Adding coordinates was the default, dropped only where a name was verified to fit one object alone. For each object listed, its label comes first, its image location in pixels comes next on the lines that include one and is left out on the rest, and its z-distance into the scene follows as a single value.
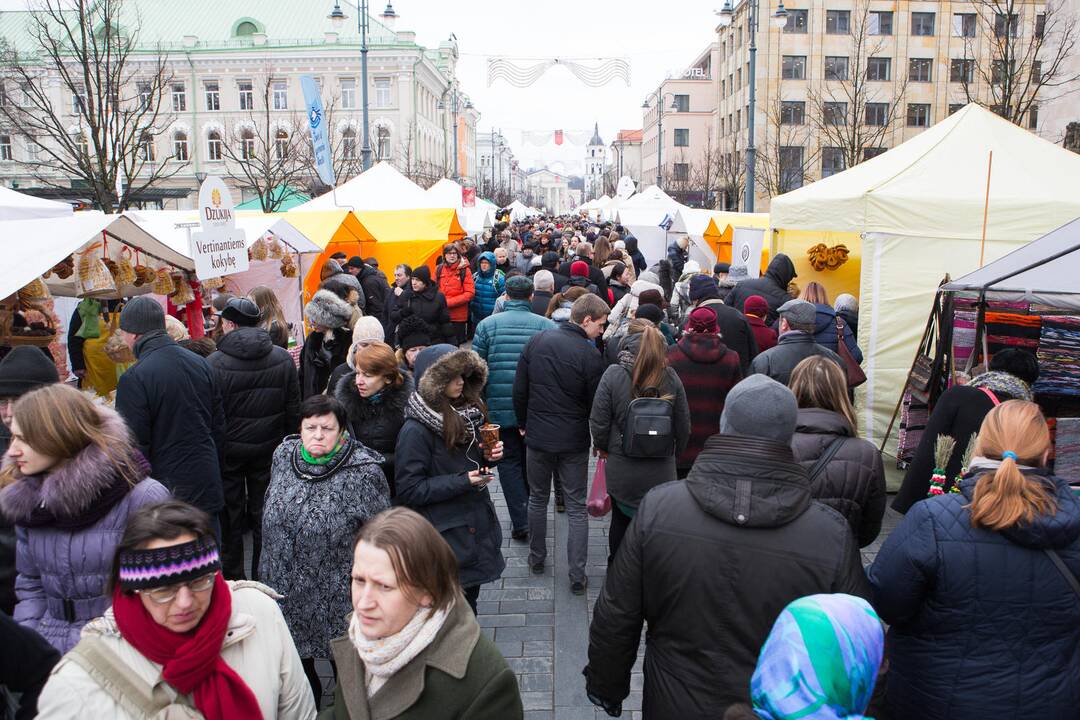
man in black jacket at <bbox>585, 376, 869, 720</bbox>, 2.55
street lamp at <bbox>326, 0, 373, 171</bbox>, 21.13
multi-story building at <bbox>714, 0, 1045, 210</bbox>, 51.44
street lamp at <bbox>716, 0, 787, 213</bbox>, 21.75
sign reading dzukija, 7.15
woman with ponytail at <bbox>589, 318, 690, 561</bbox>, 5.06
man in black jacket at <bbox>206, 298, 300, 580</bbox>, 5.33
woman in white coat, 2.17
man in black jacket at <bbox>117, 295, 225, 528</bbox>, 4.56
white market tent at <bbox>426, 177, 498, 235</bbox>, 18.34
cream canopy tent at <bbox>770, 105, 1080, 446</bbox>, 7.63
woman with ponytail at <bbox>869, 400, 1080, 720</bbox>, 2.71
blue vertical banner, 12.77
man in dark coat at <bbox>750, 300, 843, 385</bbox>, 5.95
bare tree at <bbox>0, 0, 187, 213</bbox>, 13.80
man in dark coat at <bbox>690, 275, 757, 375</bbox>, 7.08
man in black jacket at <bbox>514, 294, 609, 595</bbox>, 5.63
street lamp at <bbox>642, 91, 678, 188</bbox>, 51.28
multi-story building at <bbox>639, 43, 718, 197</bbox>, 73.38
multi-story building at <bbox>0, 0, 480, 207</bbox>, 56.91
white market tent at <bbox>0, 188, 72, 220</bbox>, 7.61
